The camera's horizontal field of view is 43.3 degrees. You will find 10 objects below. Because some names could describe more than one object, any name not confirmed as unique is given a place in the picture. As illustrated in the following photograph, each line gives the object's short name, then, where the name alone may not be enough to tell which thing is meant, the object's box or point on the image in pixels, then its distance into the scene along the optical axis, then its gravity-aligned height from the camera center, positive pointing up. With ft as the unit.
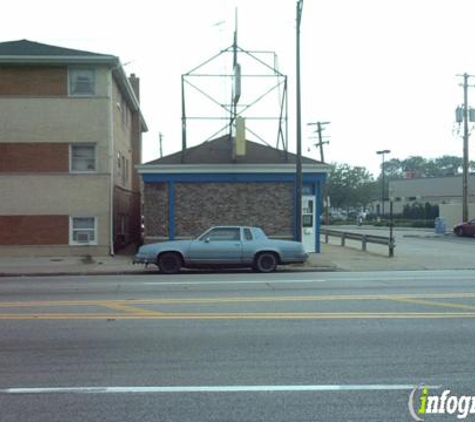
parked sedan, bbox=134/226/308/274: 55.42 -3.52
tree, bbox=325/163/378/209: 278.87 +13.20
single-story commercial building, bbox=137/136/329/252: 72.49 +2.44
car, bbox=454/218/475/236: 123.44 -3.38
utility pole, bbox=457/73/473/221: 133.18 +17.02
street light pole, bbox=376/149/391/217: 83.16 +8.51
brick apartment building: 72.38 +7.55
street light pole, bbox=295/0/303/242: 64.03 +9.43
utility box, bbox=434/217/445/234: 132.65 -2.92
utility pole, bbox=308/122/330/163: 169.10 +23.43
